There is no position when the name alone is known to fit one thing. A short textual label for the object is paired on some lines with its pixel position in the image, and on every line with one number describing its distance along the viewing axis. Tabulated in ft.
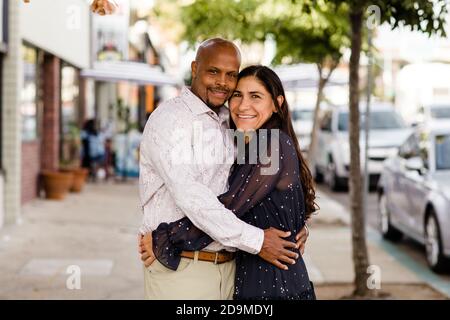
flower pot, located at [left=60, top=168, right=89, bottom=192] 59.35
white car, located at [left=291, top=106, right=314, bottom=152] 98.37
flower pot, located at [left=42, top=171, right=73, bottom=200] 53.36
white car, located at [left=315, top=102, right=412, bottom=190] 68.44
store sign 77.30
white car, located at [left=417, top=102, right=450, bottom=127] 81.59
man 12.33
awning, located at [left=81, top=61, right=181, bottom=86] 64.75
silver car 33.06
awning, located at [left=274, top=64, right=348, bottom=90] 64.18
